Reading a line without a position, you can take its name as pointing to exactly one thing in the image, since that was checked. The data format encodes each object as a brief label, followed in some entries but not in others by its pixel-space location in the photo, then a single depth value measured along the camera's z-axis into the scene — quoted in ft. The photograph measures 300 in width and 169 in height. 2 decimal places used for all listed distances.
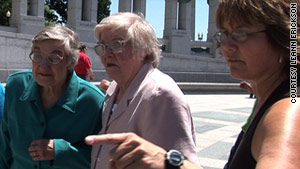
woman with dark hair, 3.82
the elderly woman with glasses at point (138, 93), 6.80
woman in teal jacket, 8.36
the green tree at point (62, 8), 179.05
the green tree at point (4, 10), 143.13
